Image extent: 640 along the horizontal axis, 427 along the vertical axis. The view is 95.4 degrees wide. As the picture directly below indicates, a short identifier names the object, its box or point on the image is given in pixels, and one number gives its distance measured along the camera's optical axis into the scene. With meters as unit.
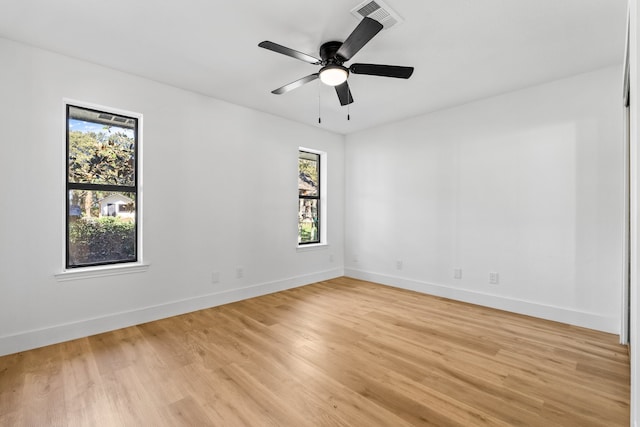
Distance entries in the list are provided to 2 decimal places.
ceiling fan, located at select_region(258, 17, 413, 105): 2.09
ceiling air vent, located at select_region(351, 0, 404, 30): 2.01
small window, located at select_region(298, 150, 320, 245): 4.93
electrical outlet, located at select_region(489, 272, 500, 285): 3.61
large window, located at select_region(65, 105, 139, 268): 2.85
